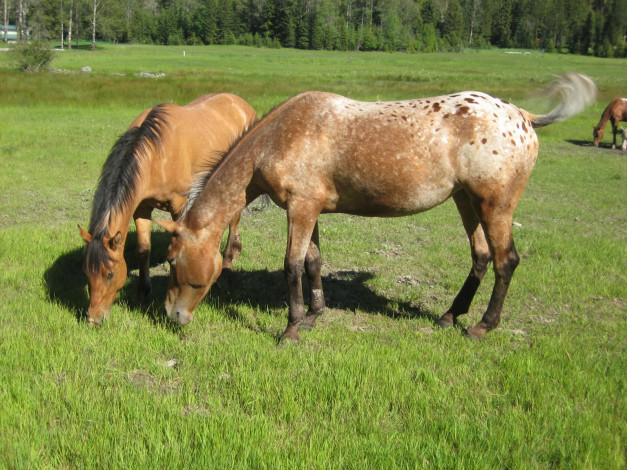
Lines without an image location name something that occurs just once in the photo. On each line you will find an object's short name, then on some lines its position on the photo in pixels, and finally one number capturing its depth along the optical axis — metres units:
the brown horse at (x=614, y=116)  21.02
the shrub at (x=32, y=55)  38.12
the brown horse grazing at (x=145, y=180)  4.74
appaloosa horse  4.66
